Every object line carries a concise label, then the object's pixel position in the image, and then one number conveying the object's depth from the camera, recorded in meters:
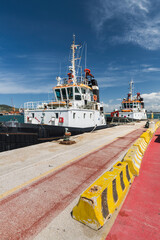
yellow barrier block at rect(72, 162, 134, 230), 2.66
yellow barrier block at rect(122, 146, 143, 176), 4.84
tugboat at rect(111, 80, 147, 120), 38.96
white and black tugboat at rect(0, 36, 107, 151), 11.91
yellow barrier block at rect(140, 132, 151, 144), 9.34
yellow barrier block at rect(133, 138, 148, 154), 6.95
